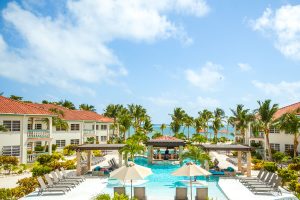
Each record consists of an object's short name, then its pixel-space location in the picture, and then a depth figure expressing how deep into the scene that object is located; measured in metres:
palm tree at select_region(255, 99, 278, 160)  30.42
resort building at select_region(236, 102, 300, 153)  33.19
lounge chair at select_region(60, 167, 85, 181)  18.64
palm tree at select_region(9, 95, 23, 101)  52.34
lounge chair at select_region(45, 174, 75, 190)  15.83
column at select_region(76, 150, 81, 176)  20.79
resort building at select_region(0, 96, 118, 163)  26.85
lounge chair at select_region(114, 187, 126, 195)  13.90
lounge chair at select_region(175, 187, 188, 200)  13.44
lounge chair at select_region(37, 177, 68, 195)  14.98
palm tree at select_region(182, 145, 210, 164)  21.24
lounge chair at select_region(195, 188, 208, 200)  13.41
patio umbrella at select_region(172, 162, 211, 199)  13.28
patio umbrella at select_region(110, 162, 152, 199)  12.71
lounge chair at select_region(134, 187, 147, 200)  13.66
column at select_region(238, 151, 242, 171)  22.79
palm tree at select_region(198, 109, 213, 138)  64.85
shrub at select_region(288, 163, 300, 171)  22.07
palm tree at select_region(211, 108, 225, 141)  58.34
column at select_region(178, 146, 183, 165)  27.32
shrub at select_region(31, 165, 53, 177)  18.68
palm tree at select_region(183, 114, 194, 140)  62.50
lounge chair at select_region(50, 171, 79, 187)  16.86
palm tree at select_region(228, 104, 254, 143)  39.56
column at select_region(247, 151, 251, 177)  20.33
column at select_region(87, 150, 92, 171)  23.37
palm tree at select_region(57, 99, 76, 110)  59.54
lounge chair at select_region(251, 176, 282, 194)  15.18
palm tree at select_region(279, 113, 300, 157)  28.30
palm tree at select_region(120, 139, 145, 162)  23.40
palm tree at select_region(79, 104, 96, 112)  65.61
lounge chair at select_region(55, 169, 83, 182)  17.90
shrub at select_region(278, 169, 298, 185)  17.06
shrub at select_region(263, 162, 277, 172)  21.13
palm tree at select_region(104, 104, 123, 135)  55.66
